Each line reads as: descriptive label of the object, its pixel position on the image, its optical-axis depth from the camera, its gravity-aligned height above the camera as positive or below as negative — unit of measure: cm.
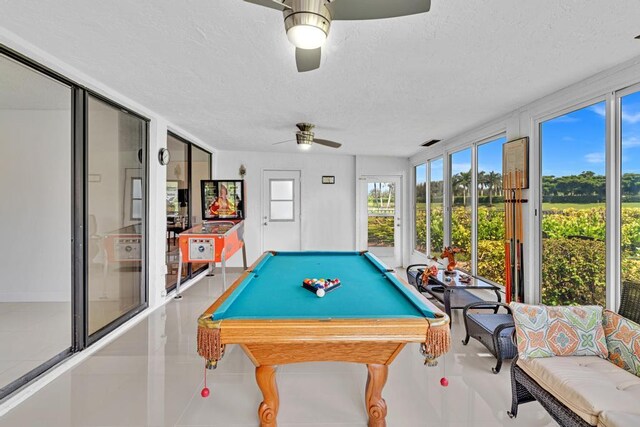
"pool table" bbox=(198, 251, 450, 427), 148 -55
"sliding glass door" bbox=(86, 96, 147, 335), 290 +1
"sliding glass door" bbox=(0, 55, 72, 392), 369 +6
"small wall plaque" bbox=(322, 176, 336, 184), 665 +72
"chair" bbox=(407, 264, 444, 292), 377 -89
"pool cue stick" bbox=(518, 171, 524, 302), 337 -39
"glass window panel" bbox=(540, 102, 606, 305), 267 +6
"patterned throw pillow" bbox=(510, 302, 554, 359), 190 -74
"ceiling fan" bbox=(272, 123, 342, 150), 405 +100
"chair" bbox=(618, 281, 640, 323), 191 -56
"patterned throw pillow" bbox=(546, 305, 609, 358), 189 -75
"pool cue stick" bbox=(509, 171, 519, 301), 343 -26
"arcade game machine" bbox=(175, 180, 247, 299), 429 -25
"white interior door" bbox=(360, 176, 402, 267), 676 -12
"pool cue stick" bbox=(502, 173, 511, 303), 351 -28
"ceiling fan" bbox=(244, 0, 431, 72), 128 +86
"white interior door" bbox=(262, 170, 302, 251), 653 +5
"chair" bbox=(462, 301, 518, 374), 242 -99
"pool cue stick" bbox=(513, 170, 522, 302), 341 -23
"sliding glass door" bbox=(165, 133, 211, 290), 459 +30
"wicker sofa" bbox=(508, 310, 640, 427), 141 -88
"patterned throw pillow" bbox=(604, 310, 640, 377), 173 -75
